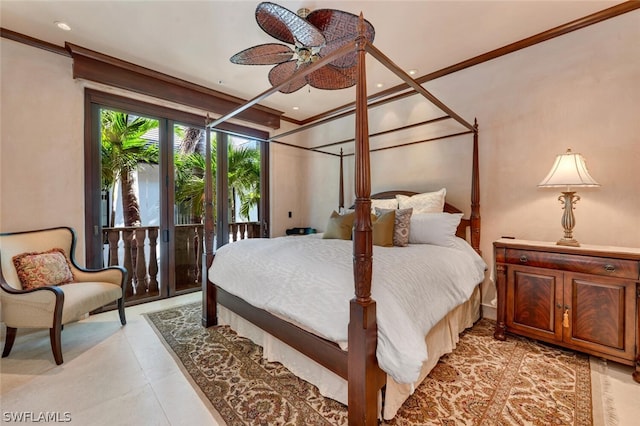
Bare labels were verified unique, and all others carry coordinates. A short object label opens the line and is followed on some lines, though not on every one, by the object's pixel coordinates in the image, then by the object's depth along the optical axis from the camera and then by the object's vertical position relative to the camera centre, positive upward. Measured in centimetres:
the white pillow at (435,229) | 261 -18
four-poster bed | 132 -44
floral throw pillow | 234 -50
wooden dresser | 184 -65
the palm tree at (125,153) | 323 +73
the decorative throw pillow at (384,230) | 253 -18
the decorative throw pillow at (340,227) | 291 -18
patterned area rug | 152 -113
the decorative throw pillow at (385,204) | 320 +8
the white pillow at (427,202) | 295 +9
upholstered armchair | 208 -63
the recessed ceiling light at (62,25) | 240 +165
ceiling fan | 175 +120
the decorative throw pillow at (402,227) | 260 -16
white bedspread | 135 -48
